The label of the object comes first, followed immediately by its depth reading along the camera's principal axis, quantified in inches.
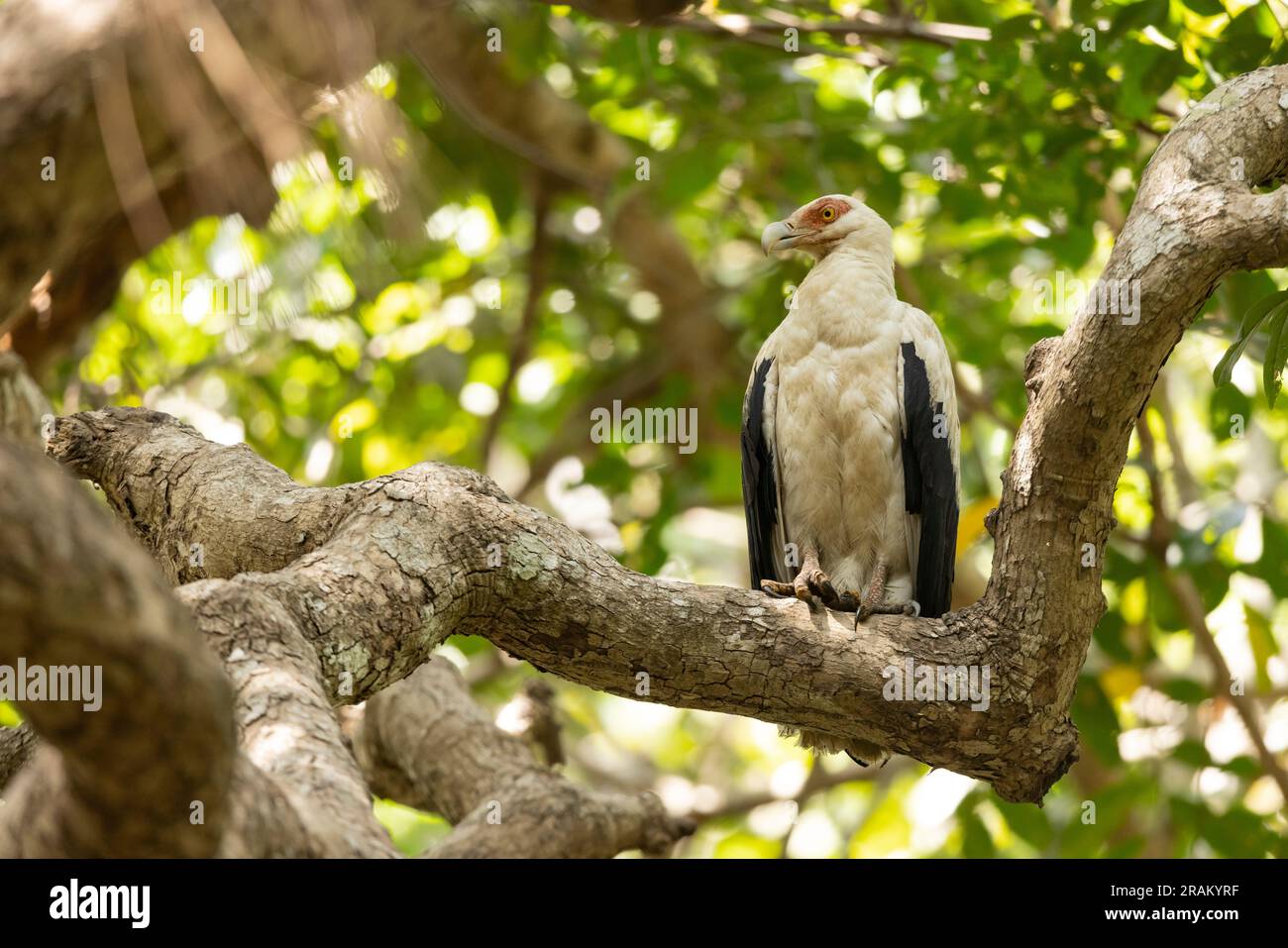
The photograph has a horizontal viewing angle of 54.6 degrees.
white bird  196.7
